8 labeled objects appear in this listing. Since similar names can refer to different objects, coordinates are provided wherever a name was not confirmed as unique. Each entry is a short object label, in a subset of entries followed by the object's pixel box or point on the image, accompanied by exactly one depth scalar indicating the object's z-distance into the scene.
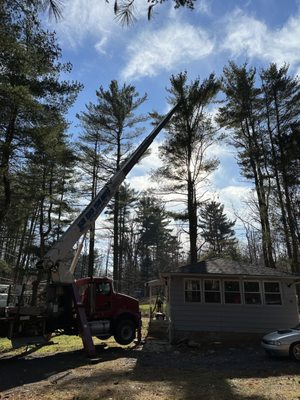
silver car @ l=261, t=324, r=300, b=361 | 11.24
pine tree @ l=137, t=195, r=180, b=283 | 58.69
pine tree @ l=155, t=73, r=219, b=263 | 21.70
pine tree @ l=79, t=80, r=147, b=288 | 26.20
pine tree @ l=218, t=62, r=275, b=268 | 23.12
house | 15.24
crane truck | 11.42
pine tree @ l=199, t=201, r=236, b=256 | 50.16
